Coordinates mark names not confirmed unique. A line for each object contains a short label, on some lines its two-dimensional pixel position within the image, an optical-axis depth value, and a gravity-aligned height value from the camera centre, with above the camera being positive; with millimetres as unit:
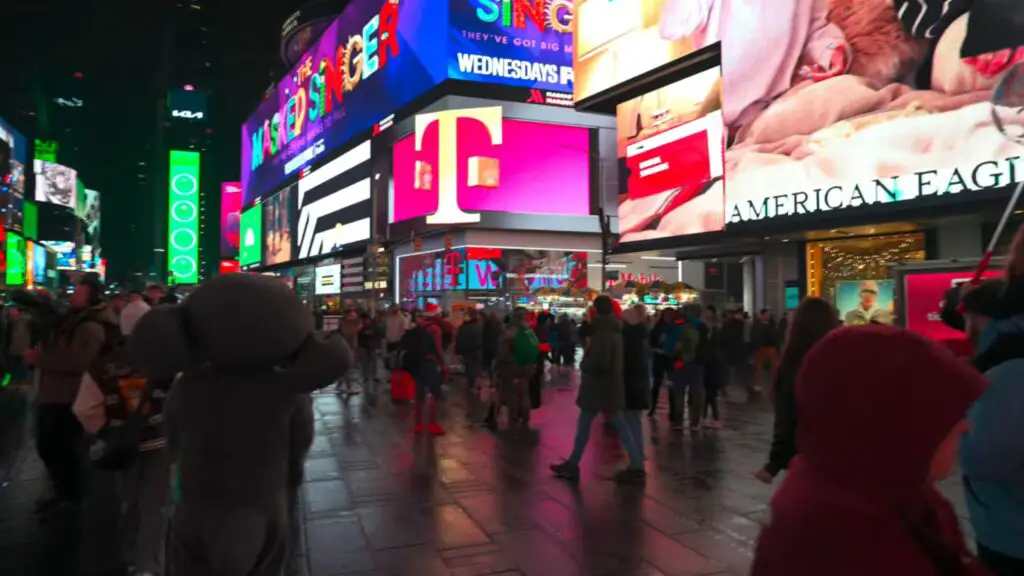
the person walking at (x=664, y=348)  9359 -704
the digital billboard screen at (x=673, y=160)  22516 +5098
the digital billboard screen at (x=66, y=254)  57738 +4441
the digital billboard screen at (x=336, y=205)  42031 +6844
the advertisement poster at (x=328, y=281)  48094 +1657
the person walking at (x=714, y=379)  9656 -1155
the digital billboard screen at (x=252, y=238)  69938 +7115
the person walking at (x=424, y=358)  9453 -788
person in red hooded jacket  1249 -303
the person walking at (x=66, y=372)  5098 -527
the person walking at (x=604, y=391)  6613 -896
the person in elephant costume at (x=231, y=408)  2396 -385
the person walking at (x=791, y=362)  4078 -397
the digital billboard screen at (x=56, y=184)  52941 +9826
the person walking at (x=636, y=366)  6895 -695
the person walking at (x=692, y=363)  9109 -866
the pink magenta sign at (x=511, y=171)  31859 +6501
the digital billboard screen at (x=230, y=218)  87875 +11371
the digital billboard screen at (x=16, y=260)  33969 +2356
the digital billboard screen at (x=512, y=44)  33125 +13171
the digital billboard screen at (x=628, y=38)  23344 +9924
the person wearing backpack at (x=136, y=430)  3896 -739
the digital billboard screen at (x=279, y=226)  58438 +7170
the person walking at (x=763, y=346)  13883 -955
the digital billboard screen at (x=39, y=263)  40500 +2612
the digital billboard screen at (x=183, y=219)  92000 +11962
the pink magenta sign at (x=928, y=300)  8594 -8
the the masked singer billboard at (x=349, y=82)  35438 +14646
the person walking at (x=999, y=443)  1853 -403
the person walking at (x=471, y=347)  14141 -949
